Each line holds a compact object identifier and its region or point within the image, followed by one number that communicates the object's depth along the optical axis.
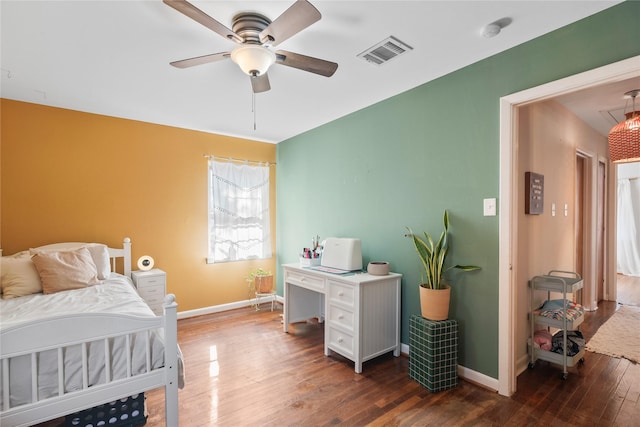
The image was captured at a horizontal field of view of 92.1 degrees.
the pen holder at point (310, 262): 3.34
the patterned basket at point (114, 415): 1.78
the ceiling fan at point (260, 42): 1.51
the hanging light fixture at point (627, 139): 2.72
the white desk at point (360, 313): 2.55
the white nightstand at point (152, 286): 3.28
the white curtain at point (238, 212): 4.11
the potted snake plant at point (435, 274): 2.31
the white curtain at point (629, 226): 6.11
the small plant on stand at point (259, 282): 4.25
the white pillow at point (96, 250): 2.96
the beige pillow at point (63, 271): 2.50
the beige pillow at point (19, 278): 2.42
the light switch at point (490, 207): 2.23
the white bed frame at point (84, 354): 1.39
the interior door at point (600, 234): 4.19
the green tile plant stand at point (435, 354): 2.22
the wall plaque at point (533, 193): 2.45
